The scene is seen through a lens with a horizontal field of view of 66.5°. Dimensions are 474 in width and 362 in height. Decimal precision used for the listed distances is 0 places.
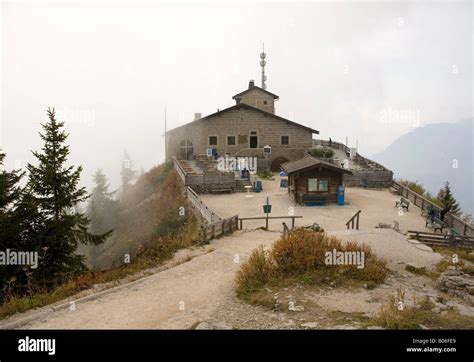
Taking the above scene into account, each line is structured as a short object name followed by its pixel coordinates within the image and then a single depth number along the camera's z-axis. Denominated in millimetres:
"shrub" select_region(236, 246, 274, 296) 10670
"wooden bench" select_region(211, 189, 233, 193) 29031
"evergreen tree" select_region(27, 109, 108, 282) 14867
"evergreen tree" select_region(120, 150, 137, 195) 75938
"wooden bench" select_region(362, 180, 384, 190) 31031
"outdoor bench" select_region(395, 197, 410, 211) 23548
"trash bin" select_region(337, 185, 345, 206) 25078
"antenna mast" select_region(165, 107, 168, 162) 41000
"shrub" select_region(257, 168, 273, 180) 35656
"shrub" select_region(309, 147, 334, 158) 38062
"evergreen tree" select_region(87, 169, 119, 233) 46719
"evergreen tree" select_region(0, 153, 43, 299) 13328
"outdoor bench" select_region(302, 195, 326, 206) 24984
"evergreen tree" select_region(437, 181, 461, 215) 33781
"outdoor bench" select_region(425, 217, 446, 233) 18555
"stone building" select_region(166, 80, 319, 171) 39781
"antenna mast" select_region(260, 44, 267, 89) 60194
